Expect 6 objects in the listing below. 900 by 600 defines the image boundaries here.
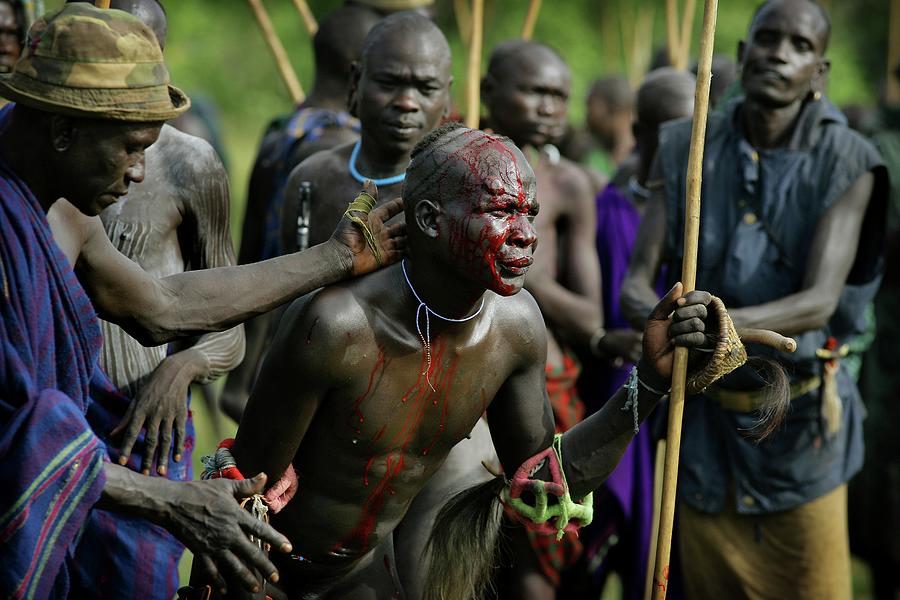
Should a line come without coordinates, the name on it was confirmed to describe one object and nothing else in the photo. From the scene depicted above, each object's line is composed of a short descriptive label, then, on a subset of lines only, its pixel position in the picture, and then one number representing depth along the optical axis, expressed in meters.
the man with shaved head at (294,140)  11.67
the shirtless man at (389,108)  9.37
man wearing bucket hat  5.76
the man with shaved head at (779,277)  9.86
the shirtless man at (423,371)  6.68
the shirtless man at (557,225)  11.44
